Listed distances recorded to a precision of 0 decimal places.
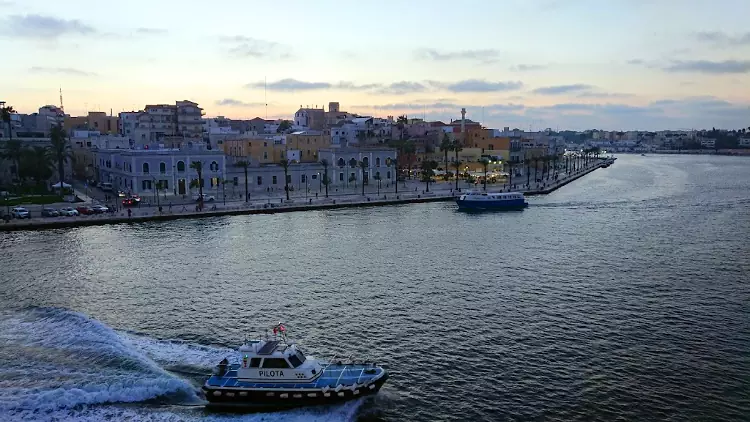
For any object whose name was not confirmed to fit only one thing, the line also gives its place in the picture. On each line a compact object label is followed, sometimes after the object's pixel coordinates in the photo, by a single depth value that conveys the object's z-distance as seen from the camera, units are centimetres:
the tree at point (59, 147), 8099
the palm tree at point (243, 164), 8382
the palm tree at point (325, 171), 8745
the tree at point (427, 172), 10071
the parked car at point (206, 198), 7672
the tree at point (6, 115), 9094
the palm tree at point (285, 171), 8719
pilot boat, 2358
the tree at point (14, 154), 7911
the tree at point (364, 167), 9679
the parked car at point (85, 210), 6600
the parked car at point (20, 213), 6271
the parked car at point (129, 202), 7125
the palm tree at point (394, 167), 10399
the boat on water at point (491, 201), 7894
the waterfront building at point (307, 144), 10462
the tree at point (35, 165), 8269
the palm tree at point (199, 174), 7252
